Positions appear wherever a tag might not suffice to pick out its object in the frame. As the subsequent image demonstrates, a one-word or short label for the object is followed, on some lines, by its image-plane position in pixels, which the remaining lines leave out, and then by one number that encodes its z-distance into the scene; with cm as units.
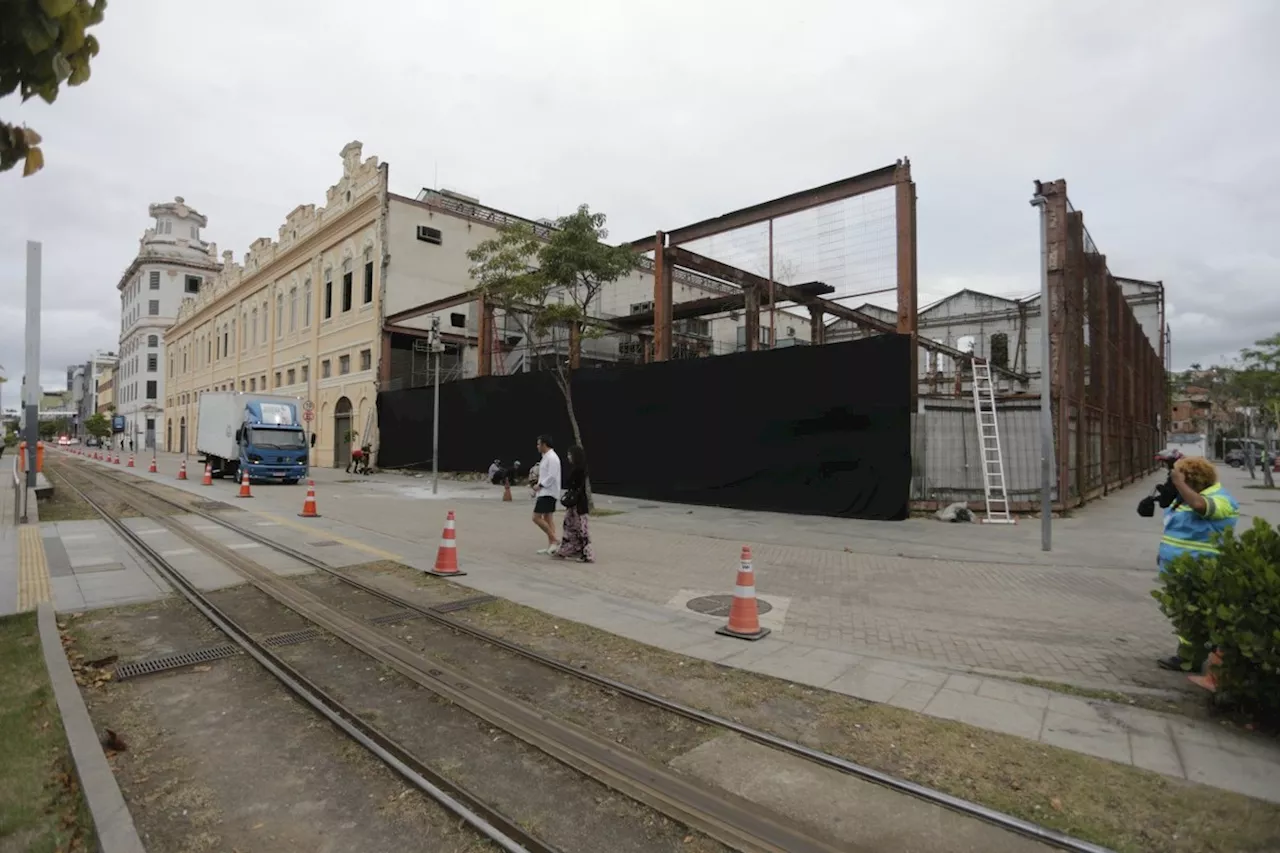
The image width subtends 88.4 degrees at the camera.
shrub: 370
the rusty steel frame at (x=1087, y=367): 1488
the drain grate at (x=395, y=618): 624
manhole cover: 684
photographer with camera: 491
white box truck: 2234
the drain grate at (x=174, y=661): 493
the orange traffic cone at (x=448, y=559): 830
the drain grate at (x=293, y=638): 561
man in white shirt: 927
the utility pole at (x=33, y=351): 1155
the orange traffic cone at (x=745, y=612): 594
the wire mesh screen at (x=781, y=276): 1694
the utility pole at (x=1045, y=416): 1035
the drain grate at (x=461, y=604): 672
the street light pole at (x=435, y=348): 1898
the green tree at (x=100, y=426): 8725
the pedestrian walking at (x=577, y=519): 888
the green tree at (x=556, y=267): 1530
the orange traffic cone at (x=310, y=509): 1371
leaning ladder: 1339
